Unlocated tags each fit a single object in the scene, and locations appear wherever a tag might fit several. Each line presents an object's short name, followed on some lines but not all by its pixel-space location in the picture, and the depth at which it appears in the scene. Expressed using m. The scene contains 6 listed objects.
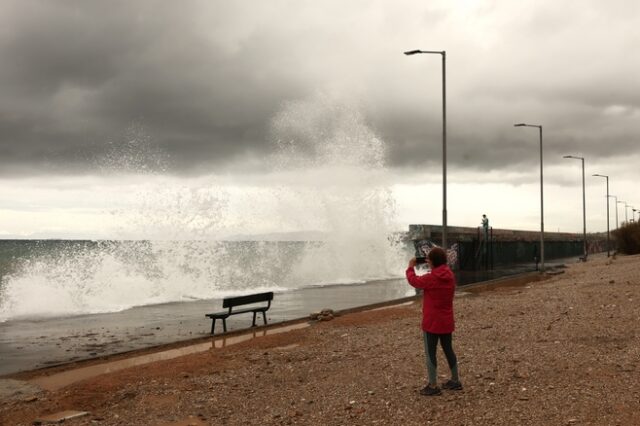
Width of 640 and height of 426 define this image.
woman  6.63
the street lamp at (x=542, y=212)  33.22
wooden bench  14.66
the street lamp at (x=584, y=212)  49.06
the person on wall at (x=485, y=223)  44.98
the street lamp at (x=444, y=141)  18.97
